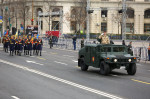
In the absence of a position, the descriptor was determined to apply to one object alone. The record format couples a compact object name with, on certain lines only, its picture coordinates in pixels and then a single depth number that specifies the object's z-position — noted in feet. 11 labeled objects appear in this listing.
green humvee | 72.33
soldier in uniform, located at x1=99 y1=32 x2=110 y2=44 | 84.33
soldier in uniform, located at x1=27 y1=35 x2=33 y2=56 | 126.31
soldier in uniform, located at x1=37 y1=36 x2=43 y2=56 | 125.29
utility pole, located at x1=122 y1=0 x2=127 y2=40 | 135.68
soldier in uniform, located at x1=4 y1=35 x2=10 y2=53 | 137.59
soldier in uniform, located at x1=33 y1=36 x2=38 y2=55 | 126.13
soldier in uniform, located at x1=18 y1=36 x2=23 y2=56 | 125.24
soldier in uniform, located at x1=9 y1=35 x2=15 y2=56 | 123.44
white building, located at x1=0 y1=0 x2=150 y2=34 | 286.05
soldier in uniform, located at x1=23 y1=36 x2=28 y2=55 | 126.53
